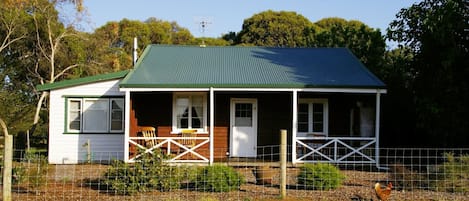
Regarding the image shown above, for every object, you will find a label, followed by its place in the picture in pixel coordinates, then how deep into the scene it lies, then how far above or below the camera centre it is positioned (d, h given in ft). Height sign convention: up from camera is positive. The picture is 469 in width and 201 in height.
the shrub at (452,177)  37.45 -5.03
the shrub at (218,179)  36.27 -5.19
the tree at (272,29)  145.07 +18.84
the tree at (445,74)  51.44 +2.68
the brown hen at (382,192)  32.76 -5.30
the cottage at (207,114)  55.83 -1.45
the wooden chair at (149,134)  53.93 -3.40
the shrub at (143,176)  35.37 -4.97
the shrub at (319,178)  37.35 -5.12
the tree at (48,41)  93.54 +9.74
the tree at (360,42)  79.56 +9.08
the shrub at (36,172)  36.60 -4.97
